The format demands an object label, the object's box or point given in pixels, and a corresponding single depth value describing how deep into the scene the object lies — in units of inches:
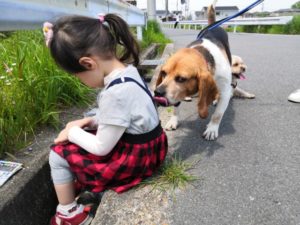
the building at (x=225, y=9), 2250.6
